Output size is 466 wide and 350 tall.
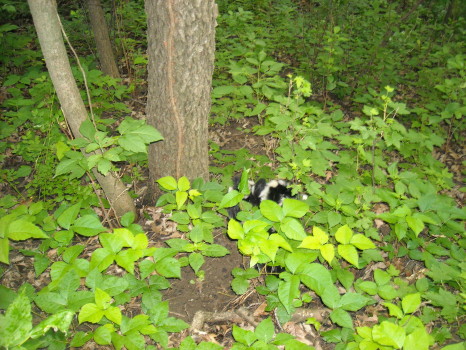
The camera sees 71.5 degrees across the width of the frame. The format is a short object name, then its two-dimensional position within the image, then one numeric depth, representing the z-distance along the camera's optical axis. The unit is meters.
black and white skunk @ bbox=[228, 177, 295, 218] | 3.05
